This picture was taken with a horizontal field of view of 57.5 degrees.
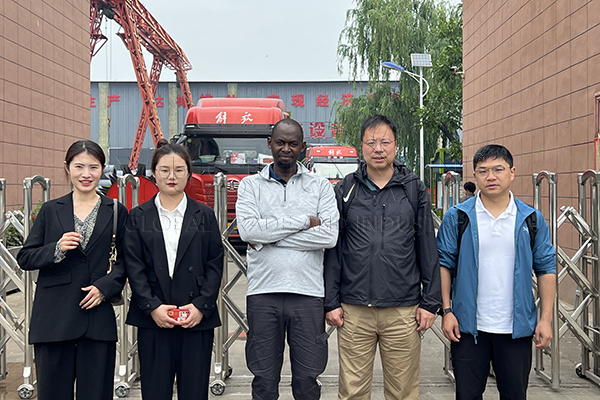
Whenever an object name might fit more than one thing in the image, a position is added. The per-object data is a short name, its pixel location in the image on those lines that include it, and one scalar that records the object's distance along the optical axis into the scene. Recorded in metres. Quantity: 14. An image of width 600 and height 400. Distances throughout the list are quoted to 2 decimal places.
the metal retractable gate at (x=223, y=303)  4.17
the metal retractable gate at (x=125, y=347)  4.08
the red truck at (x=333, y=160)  19.62
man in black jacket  3.12
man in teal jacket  3.01
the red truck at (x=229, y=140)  11.42
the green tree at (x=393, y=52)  22.31
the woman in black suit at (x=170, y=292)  3.06
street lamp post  20.38
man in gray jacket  3.10
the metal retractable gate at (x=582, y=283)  4.26
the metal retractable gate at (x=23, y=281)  4.03
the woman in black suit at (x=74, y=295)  2.91
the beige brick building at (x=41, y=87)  10.19
